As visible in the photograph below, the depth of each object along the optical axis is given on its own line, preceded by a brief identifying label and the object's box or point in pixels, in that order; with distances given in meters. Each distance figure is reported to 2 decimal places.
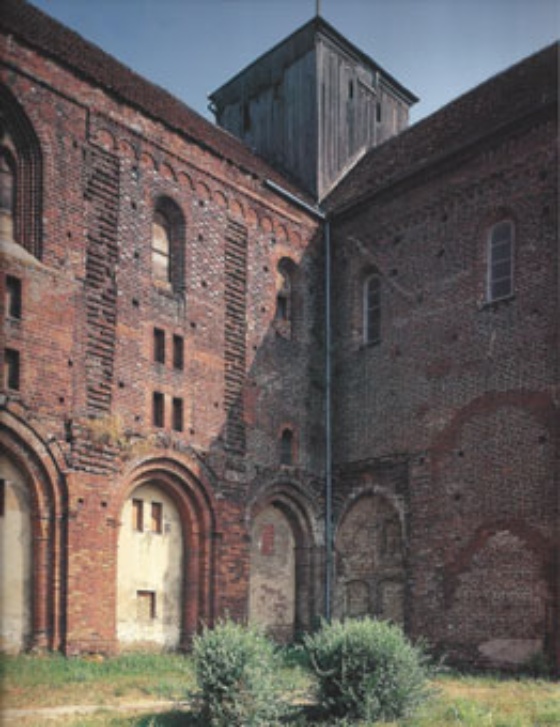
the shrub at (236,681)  9.88
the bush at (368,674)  10.37
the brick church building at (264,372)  14.39
